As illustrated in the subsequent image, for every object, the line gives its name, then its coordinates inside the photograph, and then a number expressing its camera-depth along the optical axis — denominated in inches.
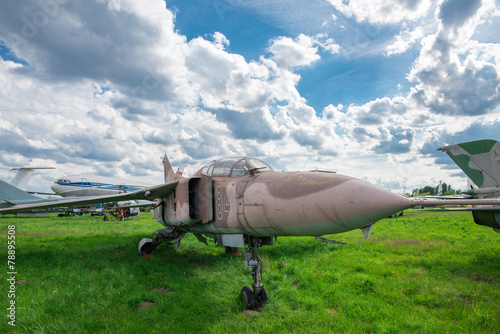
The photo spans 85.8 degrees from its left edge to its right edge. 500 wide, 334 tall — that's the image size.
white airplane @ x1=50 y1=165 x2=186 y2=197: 1283.2
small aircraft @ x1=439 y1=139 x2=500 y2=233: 303.3
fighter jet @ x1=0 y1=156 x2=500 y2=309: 132.3
